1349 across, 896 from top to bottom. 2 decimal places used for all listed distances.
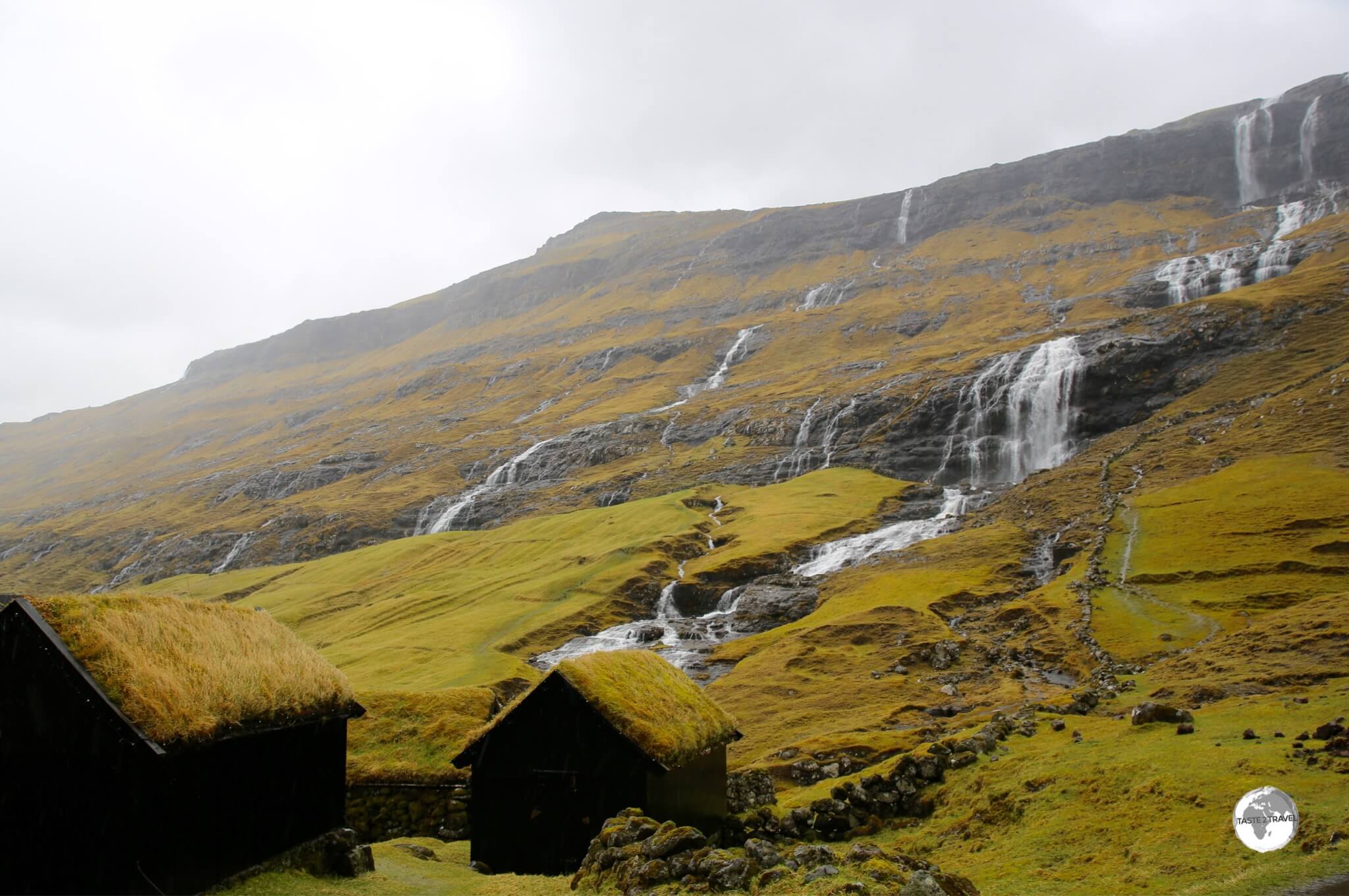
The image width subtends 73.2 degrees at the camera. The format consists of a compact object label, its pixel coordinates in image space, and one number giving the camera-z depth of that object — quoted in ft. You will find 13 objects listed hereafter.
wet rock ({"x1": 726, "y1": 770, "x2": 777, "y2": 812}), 86.74
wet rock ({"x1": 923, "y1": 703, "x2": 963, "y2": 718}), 128.13
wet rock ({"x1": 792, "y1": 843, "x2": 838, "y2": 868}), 53.62
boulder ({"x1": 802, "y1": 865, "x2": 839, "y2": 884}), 48.44
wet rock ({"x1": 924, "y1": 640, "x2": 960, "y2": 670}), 156.97
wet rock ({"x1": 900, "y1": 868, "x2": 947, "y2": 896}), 42.63
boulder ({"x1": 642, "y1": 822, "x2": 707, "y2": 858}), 53.83
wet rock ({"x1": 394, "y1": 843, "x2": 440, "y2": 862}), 78.33
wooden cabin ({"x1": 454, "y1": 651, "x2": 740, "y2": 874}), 71.87
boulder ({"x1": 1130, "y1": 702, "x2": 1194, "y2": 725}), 79.66
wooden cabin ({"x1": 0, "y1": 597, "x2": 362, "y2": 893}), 51.47
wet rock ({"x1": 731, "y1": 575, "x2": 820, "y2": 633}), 216.54
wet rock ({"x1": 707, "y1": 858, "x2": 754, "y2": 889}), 49.93
